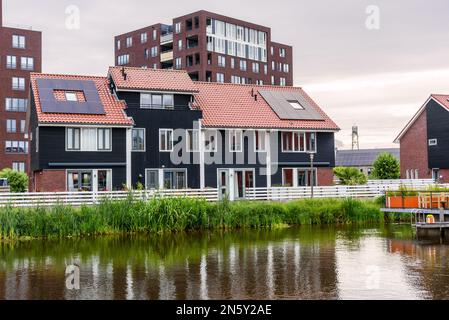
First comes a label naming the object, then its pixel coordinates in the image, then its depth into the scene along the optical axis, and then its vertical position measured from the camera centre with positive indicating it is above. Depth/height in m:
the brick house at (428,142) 53.91 +3.35
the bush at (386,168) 56.62 +1.06
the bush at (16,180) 49.78 +0.40
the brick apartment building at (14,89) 77.38 +12.28
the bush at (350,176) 46.94 +0.30
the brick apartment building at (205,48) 89.69 +21.01
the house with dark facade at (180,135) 40.25 +3.32
